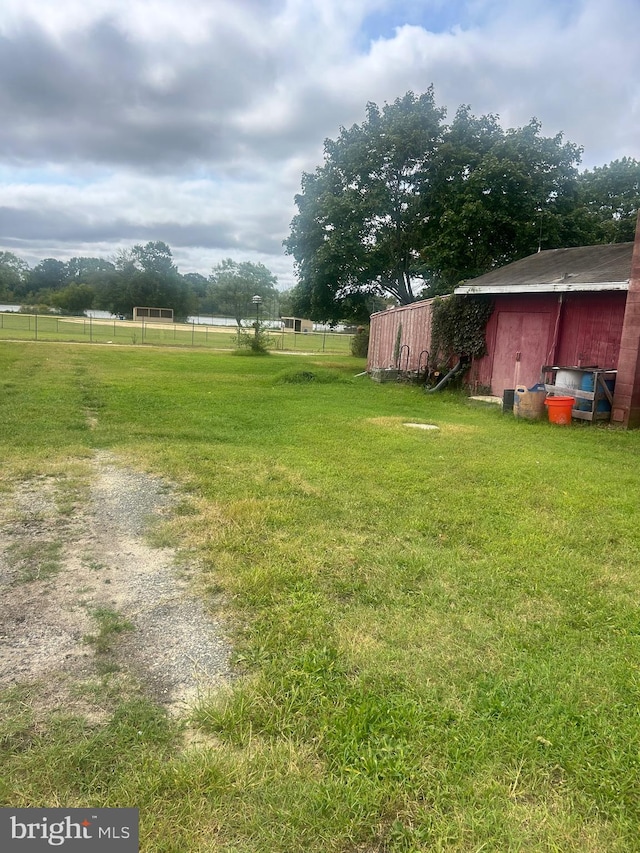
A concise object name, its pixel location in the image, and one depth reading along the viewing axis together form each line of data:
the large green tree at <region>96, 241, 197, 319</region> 74.50
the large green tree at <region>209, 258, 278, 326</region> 77.81
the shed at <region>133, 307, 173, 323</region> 66.19
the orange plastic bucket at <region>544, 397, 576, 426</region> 8.52
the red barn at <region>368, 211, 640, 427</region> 8.41
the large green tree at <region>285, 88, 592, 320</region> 19.56
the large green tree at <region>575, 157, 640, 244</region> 22.17
